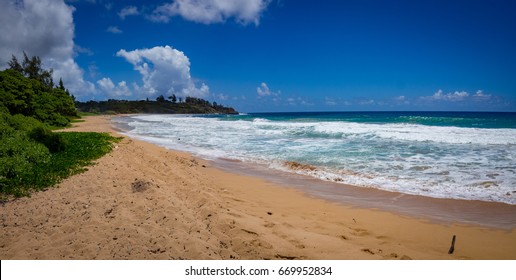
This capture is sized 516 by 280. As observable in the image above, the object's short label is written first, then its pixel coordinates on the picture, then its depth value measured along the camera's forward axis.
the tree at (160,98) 156.38
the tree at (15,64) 49.22
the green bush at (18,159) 6.42
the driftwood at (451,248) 4.54
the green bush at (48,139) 10.12
